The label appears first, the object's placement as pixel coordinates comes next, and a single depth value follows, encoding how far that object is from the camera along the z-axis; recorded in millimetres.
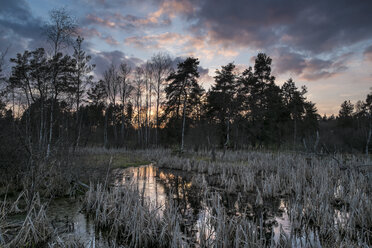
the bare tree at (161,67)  30438
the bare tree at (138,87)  34844
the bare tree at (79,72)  18519
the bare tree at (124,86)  32594
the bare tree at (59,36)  13202
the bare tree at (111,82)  31781
